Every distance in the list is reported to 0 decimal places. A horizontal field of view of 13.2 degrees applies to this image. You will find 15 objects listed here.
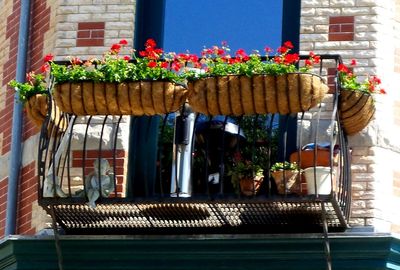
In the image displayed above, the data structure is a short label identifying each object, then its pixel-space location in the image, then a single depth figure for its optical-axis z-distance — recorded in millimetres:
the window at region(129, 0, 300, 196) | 12688
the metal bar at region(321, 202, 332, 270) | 11570
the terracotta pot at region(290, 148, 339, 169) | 11906
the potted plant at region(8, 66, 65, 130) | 12344
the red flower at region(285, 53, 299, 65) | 11616
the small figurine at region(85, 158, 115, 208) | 11801
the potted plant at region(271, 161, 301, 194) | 11789
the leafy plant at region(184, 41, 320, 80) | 11508
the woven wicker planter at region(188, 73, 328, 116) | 11477
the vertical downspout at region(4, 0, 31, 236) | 13141
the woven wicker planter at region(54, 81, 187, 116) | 11688
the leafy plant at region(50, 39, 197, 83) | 11727
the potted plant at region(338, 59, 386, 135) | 11953
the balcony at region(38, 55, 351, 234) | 11766
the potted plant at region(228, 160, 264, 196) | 11930
